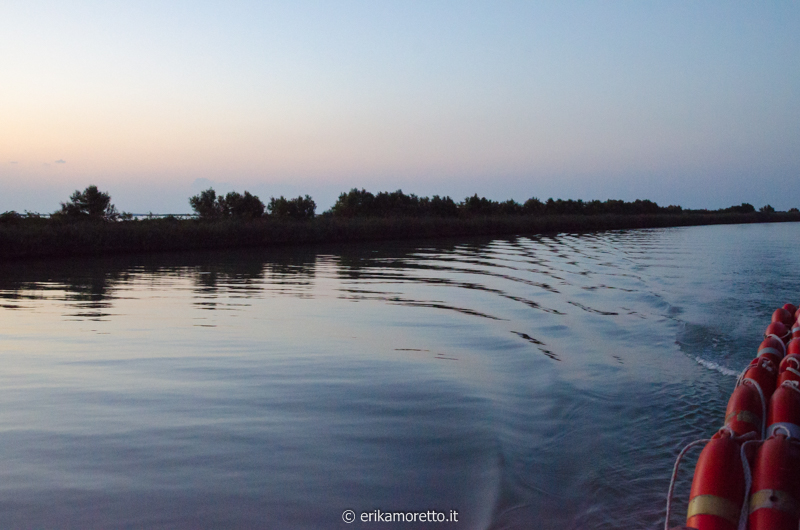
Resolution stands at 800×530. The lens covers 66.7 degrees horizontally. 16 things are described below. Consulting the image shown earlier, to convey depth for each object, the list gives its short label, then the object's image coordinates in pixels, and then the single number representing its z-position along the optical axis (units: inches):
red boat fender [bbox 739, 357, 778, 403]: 167.9
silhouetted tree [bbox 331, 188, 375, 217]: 2233.8
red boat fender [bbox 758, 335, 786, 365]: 193.2
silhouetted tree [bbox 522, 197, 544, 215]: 3045.3
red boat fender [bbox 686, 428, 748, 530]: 102.4
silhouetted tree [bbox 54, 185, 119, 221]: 1433.3
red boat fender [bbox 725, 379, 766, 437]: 137.9
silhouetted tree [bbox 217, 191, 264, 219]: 1676.9
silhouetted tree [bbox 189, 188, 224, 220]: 1642.5
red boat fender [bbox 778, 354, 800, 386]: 158.9
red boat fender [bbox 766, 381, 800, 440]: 134.0
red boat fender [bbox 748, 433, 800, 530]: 100.1
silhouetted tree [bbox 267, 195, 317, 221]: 1912.5
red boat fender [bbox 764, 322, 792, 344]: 229.5
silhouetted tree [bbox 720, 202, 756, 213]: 4744.1
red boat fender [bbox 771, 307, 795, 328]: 254.8
